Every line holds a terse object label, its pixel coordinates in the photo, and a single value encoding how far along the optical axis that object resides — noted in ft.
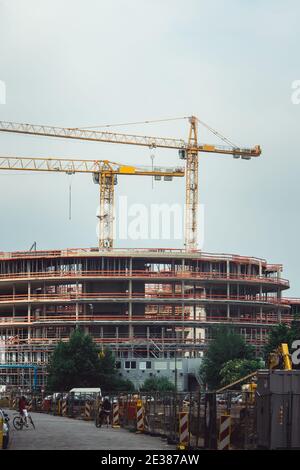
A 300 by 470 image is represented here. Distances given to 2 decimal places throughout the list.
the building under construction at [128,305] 498.28
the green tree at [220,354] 440.45
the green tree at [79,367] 421.18
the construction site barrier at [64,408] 278.26
